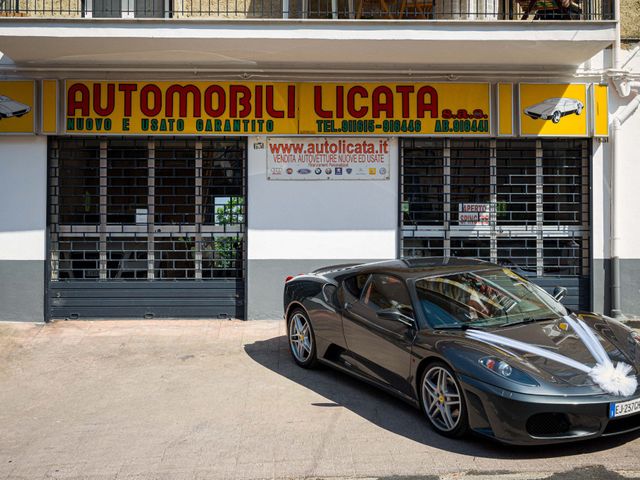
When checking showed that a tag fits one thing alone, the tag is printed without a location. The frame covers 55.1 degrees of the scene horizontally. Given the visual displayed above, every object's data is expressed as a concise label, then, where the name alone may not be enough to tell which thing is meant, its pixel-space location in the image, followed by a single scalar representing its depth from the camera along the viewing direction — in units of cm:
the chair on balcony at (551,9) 903
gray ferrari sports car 413
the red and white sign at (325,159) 920
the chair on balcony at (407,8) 968
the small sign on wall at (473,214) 948
